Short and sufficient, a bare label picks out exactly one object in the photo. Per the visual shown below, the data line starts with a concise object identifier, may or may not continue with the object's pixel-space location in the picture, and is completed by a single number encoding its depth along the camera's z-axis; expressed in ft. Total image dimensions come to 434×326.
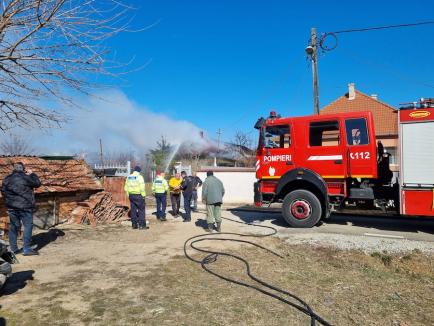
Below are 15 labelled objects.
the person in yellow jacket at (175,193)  43.52
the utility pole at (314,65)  51.93
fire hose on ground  14.55
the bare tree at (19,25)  18.13
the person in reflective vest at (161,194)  39.91
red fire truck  28.19
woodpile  35.94
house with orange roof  91.17
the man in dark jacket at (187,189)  41.69
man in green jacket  31.78
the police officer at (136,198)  34.50
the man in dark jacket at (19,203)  23.56
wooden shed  32.86
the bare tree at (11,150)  111.10
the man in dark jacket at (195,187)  45.73
